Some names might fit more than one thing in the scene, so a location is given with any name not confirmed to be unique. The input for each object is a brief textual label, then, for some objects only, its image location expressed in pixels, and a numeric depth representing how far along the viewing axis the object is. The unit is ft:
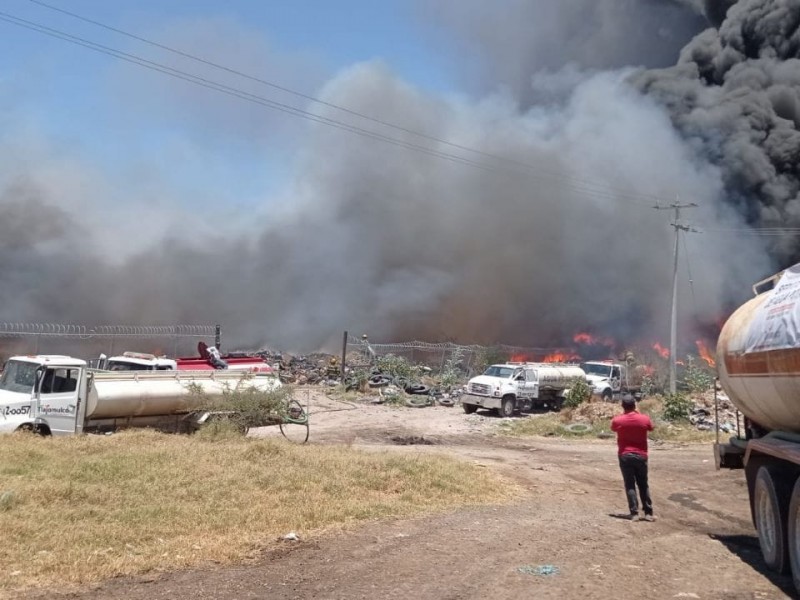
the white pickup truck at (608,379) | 96.12
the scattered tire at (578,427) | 70.64
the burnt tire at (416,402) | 91.15
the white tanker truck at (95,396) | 43.01
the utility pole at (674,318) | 91.80
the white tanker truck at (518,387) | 84.12
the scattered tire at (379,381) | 103.33
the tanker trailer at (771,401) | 21.25
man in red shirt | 29.94
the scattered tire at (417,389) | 99.09
